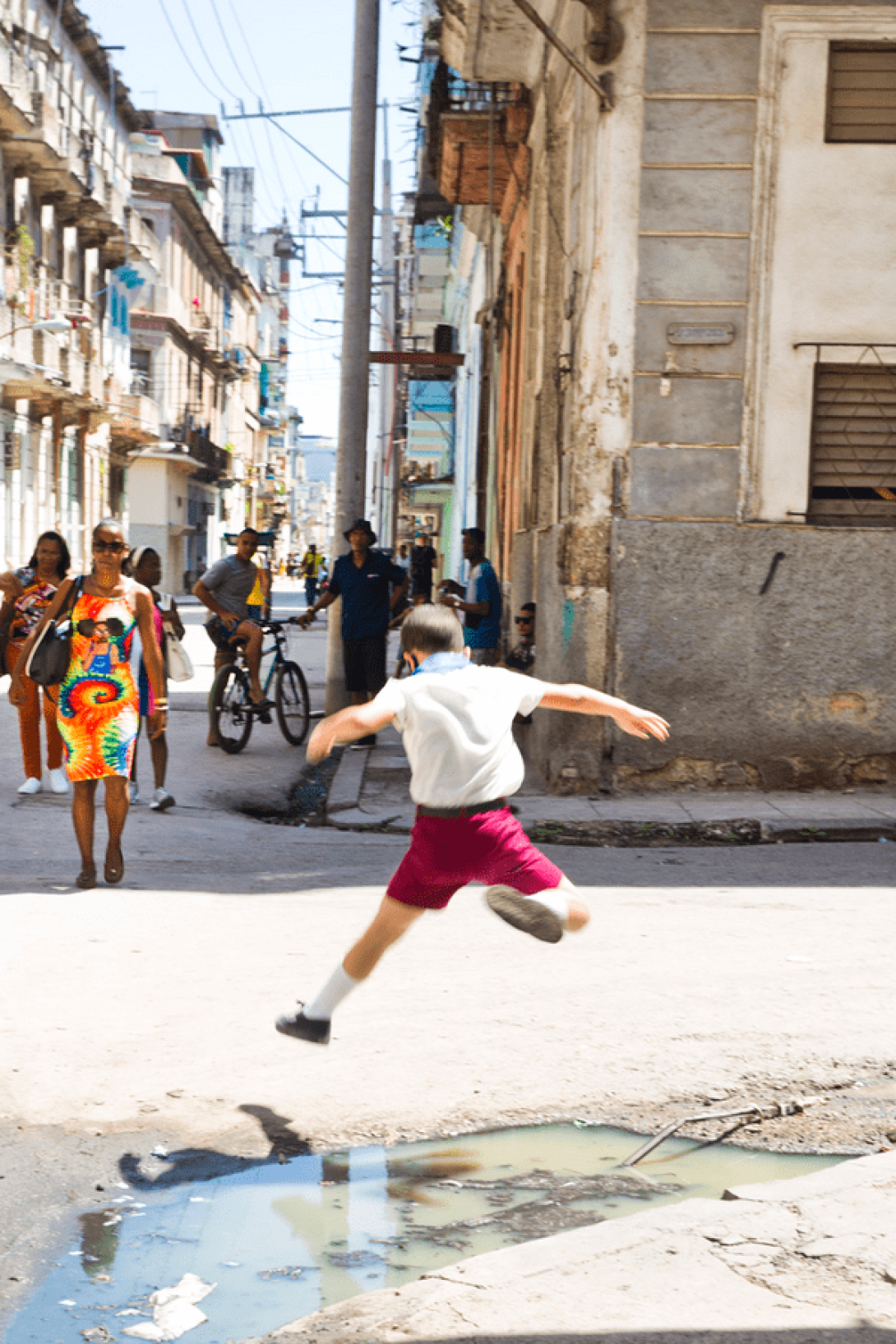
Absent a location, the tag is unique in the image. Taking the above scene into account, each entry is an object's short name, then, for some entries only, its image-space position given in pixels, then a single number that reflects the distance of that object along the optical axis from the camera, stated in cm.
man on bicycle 1216
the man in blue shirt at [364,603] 1277
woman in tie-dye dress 700
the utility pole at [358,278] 1373
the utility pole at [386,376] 4062
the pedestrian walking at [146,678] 921
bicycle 1220
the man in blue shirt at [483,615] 1335
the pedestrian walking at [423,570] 1959
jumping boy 417
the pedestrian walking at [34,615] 934
